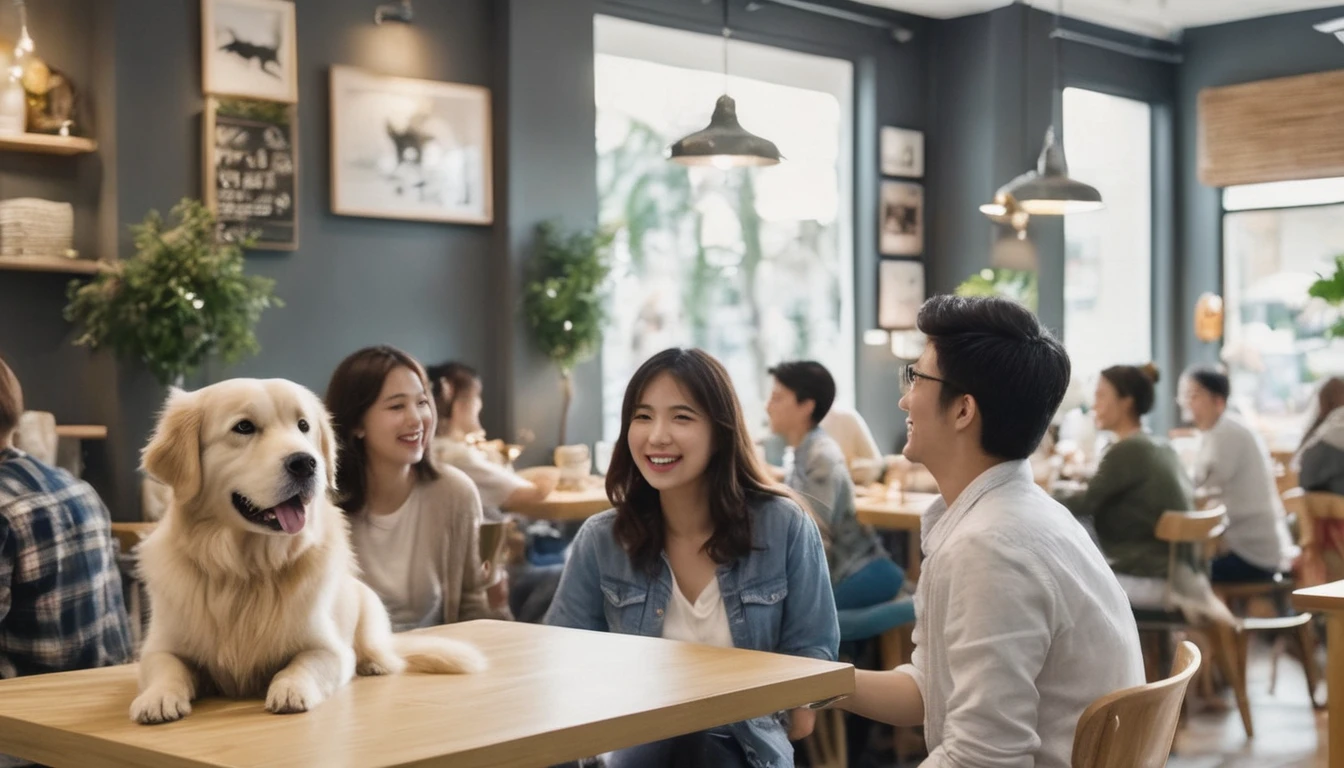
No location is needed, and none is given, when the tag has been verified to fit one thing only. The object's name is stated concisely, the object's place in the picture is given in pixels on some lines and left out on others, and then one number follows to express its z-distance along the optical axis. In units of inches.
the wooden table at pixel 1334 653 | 119.0
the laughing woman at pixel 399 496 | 133.6
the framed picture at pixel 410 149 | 266.4
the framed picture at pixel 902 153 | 368.2
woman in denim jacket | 106.3
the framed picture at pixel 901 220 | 368.8
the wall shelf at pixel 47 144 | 224.7
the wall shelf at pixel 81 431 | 228.8
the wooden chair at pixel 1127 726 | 70.4
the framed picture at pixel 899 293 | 367.6
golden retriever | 76.0
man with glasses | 73.0
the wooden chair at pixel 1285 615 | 221.3
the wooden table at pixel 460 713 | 64.8
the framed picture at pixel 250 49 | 246.7
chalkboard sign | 246.8
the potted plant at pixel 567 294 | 278.7
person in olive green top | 210.4
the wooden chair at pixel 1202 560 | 203.8
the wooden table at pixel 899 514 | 224.5
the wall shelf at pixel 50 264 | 223.6
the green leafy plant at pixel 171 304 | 219.6
